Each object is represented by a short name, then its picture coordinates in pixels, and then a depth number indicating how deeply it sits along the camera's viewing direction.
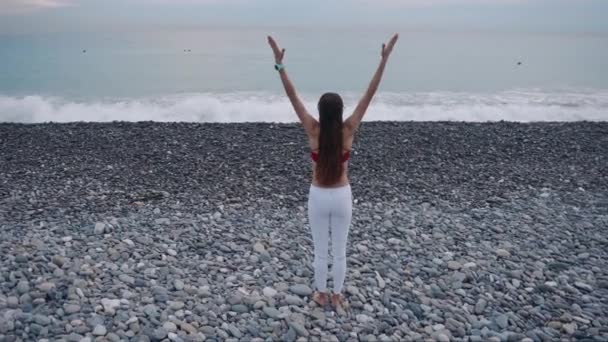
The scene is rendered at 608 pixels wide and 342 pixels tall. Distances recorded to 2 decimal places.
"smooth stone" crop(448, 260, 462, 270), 5.72
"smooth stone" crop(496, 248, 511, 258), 6.05
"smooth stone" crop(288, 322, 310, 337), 4.47
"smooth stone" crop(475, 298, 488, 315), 4.90
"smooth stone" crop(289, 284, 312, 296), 5.12
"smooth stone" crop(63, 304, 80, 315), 4.68
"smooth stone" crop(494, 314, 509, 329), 4.66
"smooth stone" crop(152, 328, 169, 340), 4.38
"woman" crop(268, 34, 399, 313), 4.00
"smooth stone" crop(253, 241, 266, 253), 6.10
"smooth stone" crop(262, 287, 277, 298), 5.09
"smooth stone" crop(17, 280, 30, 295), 4.98
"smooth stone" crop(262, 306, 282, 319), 4.73
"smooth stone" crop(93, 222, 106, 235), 6.55
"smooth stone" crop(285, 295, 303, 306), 4.95
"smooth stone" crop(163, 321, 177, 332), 4.48
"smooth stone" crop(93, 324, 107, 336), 4.40
